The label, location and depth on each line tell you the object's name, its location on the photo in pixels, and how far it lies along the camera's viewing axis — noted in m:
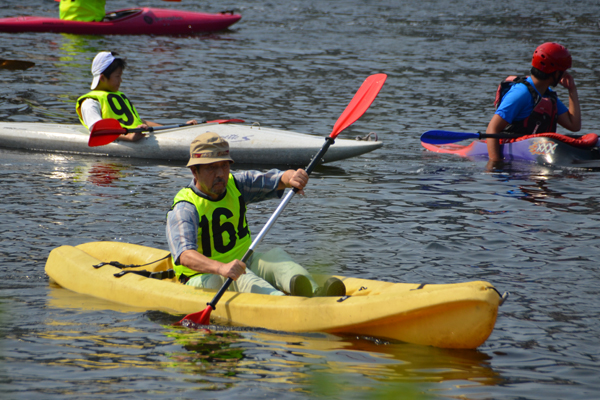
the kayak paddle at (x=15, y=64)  26.97
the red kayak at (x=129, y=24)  35.50
